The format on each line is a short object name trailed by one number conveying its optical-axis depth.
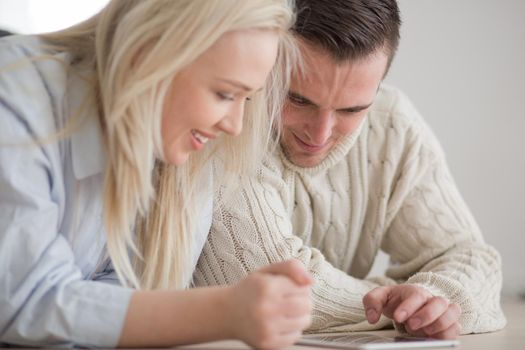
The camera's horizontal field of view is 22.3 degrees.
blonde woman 1.53
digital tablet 1.54
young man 1.97
